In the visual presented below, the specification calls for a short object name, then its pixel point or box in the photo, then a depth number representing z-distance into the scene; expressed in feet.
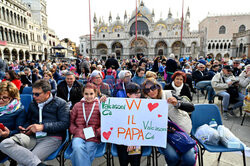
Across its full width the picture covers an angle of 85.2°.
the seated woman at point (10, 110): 7.19
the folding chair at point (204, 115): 8.38
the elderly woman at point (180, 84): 9.71
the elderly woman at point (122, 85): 10.87
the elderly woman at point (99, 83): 11.82
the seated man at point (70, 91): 11.09
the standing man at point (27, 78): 17.46
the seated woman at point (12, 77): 13.96
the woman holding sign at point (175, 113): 6.46
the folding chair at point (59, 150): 6.82
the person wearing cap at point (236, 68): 20.52
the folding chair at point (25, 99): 9.71
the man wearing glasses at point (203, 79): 17.24
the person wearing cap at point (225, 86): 13.74
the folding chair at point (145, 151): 6.78
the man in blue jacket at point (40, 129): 6.21
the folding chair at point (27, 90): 13.43
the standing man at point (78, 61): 27.97
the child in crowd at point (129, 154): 6.77
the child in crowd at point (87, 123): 6.98
